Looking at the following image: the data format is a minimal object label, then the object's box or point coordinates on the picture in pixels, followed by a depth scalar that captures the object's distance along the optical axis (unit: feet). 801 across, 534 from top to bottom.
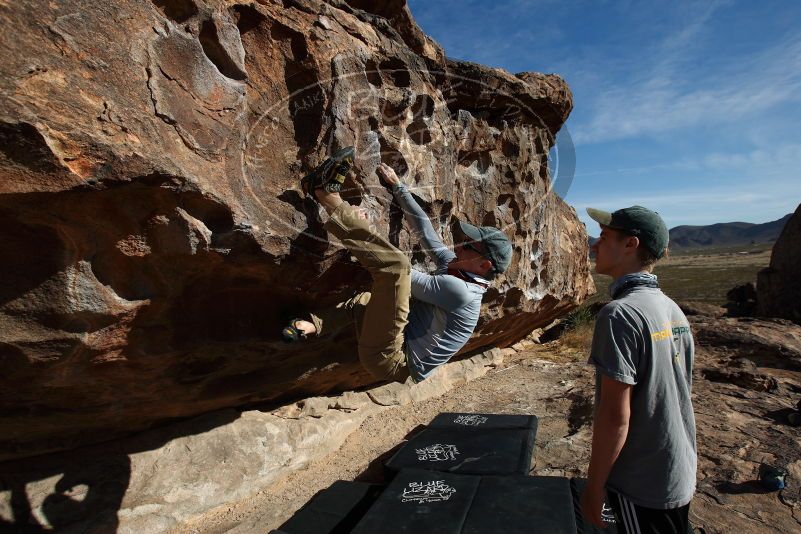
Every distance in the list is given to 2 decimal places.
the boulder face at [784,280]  37.50
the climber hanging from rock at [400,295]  8.96
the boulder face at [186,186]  6.85
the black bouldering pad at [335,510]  10.64
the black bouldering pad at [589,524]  9.78
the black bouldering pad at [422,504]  10.01
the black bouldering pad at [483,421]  15.15
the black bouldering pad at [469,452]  12.69
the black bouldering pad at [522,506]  9.80
